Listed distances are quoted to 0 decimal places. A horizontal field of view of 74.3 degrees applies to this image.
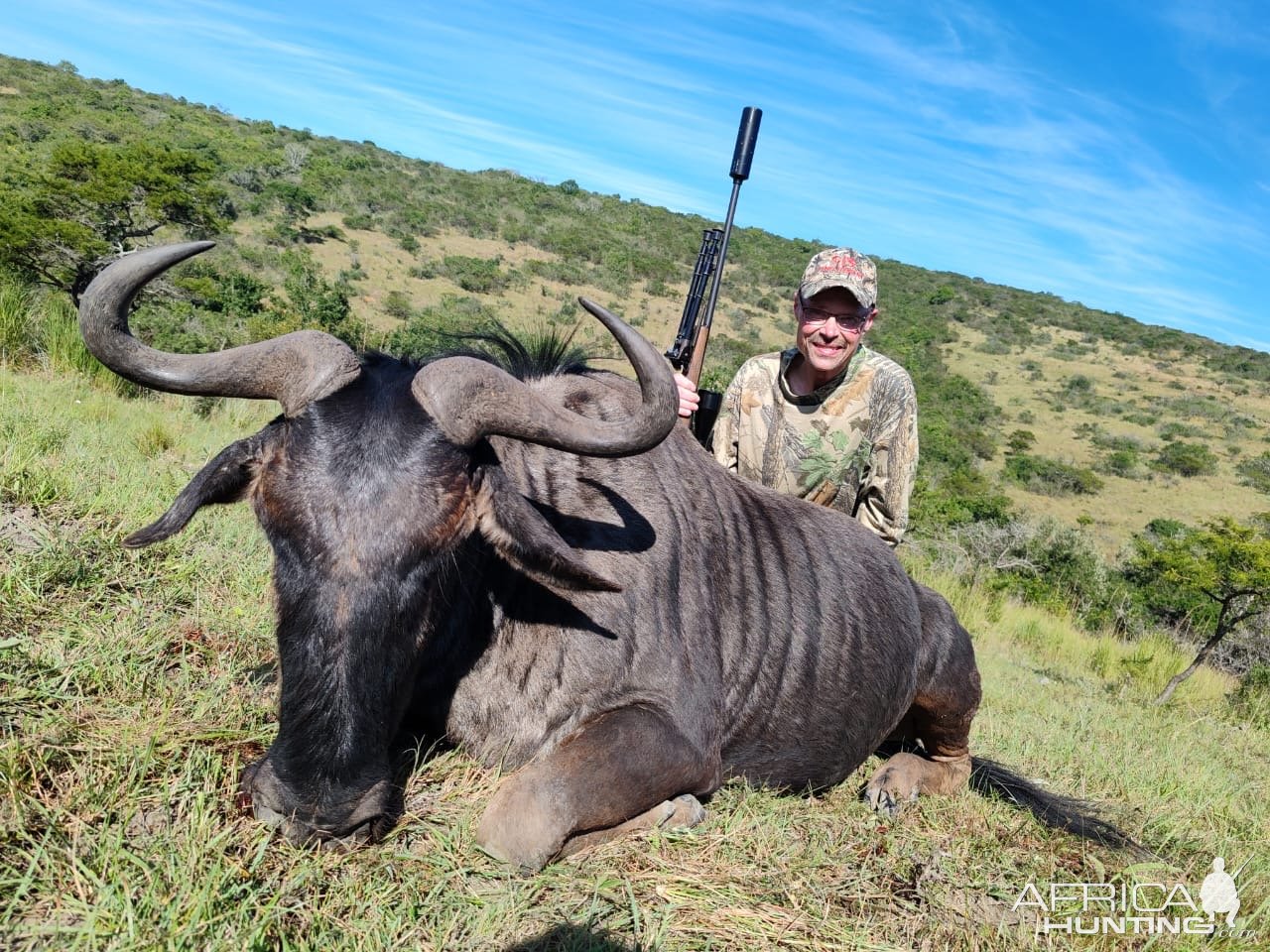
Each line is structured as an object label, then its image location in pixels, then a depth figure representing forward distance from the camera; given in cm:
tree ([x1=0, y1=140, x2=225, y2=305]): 1495
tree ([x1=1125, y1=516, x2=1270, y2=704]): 979
